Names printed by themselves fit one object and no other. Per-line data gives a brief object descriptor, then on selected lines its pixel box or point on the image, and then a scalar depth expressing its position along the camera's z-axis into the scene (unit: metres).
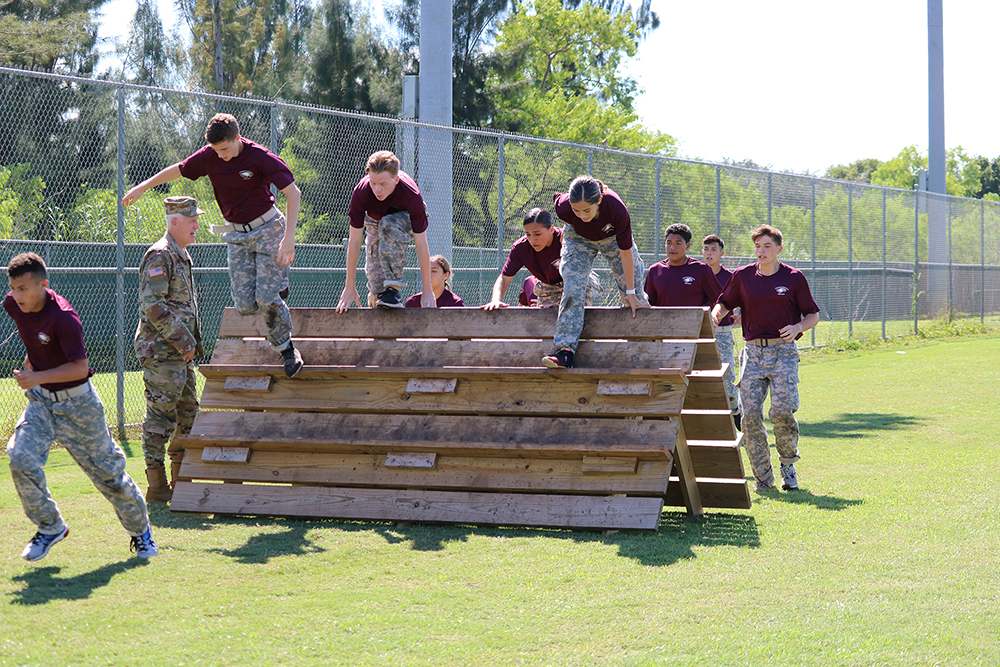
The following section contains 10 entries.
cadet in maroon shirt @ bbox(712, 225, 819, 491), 15.08
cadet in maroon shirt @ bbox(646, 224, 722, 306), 17.50
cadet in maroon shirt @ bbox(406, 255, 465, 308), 17.39
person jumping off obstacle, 12.74
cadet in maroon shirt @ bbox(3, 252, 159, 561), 10.01
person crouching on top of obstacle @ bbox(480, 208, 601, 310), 15.56
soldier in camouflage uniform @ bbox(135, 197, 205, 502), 13.57
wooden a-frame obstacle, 12.74
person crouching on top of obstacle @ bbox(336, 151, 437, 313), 13.71
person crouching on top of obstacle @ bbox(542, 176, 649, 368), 13.08
